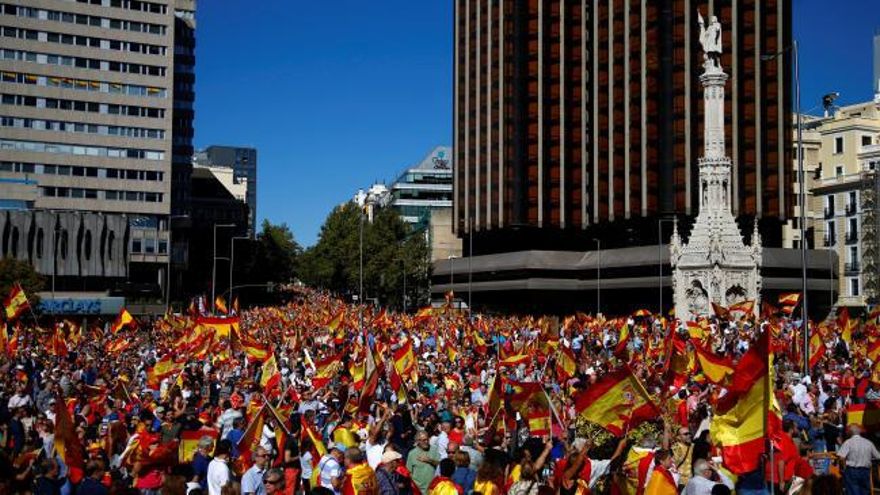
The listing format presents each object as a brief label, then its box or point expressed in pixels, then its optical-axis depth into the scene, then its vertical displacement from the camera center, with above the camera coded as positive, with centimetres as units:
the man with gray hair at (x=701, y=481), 1102 -213
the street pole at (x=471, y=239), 10309 +362
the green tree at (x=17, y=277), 7012 -32
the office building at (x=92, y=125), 9412 +1353
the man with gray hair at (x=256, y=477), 1202 -230
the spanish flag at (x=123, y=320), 3928 -173
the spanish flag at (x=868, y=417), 1538 -201
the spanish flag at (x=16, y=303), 3573 -105
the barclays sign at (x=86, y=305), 8644 -271
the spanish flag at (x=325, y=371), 2269 -209
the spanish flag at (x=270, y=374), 2158 -214
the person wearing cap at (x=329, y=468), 1264 -231
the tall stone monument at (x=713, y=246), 6331 +186
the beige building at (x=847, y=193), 8256 +685
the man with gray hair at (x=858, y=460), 1399 -241
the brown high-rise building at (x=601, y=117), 8488 +1368
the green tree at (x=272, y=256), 13238 +258
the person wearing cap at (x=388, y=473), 1188 -224
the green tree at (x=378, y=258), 11494 +184
